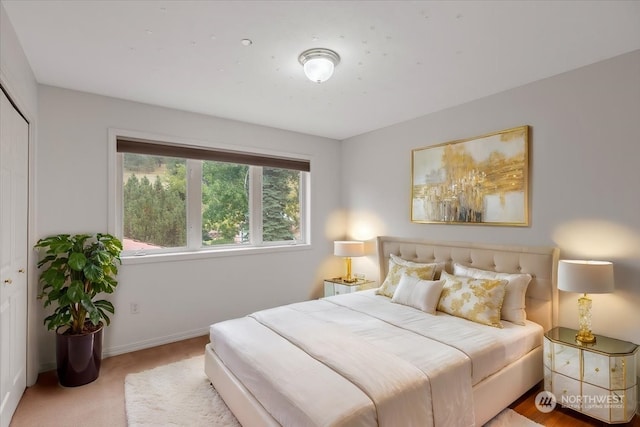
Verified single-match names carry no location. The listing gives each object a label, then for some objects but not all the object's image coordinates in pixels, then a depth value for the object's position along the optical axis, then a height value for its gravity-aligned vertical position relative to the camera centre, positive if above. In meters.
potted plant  2.60 -0.67
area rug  2.17 -1.37
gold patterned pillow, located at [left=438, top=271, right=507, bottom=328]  2.61 -0.72
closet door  2.01 -0.28
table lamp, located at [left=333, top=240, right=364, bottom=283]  4.24 -0.46
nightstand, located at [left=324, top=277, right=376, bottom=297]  4.15 -0.94
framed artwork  2.91 +0.33
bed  1.64 -0.88
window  3.44 +0.19
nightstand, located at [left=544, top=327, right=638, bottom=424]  2.08 -1.09
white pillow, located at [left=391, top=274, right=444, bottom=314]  2.90 -0.74
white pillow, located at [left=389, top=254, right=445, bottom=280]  3.36 -0.54
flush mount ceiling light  2.26 +1.05
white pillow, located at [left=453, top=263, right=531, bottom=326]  2.66 -0.70
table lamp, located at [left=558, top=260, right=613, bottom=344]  2.20 -0.47
